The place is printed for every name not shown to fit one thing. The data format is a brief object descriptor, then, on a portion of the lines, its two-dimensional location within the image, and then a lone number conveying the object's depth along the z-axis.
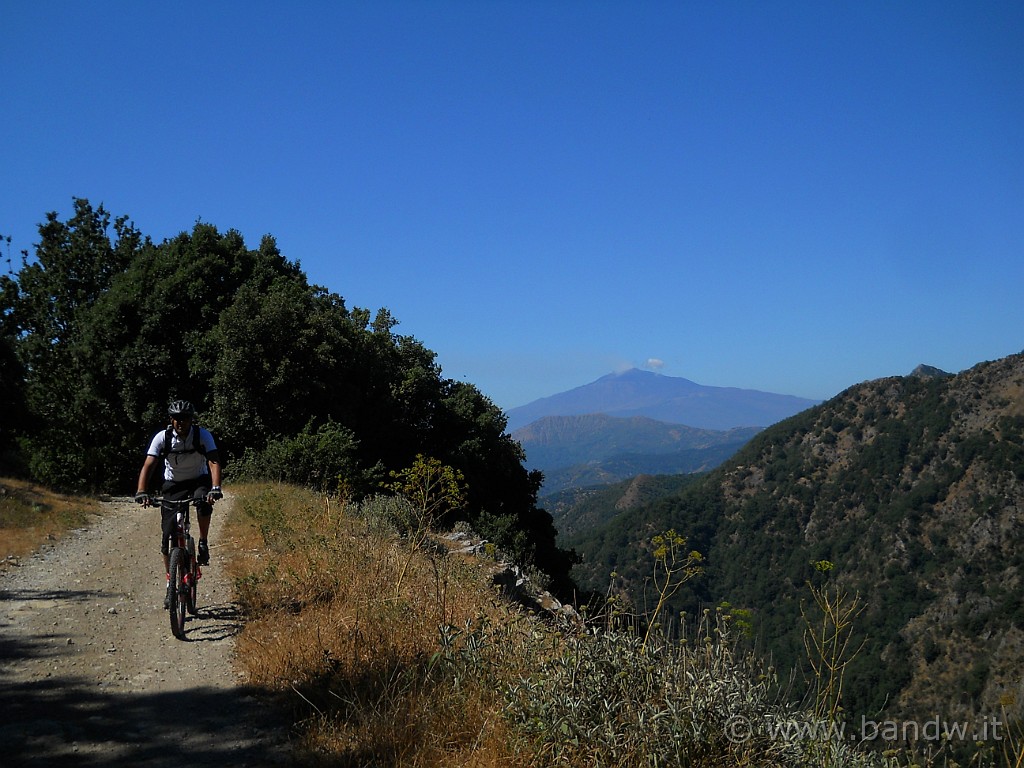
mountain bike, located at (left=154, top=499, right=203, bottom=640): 6.68
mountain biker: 6.91
